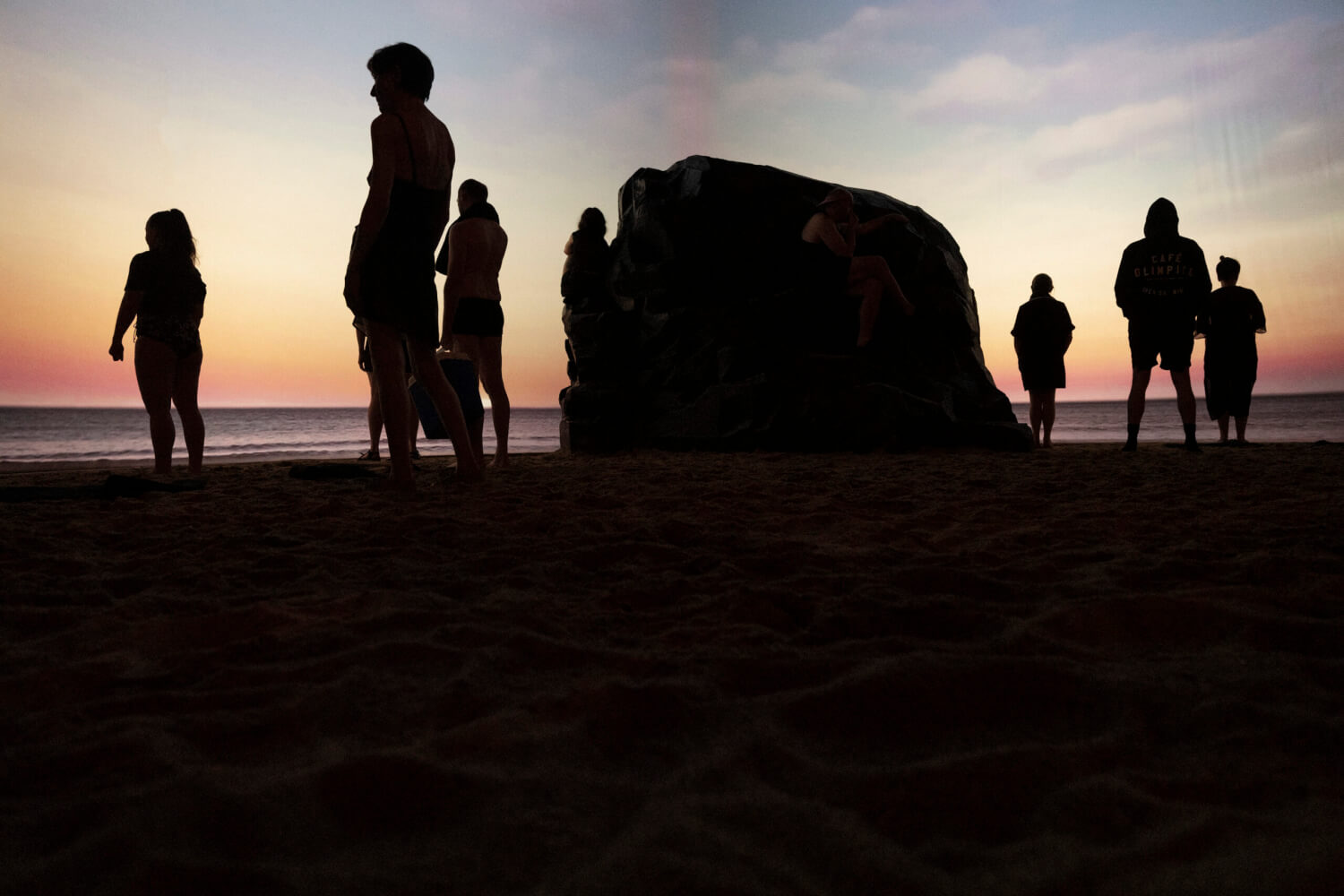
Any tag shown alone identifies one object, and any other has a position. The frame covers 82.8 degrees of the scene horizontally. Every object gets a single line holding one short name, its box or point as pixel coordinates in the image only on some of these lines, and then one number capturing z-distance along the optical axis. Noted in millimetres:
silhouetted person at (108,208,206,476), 5051
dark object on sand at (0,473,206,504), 3668
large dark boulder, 7266
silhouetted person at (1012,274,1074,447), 8188
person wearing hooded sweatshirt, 6469
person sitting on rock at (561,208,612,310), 8859
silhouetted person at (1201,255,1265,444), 8055
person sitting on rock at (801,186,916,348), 6844
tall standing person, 3654
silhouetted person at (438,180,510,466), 5164
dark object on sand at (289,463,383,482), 4832
